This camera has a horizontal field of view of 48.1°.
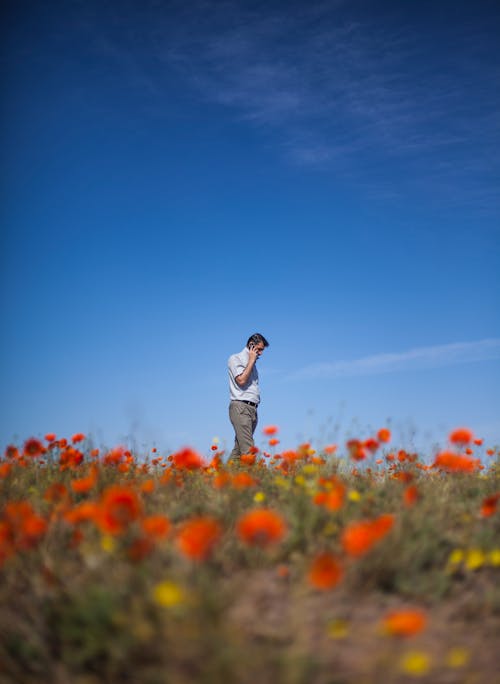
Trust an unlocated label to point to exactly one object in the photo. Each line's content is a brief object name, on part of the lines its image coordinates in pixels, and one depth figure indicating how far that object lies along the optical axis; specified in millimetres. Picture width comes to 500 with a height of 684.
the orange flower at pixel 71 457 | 5090
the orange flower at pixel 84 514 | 3004
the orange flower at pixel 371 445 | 4277
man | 8352
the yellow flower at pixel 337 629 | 2430
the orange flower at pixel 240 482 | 3906
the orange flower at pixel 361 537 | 2539
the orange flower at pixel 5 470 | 5180
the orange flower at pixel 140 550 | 2918
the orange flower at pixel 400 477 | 4506
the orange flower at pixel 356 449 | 4406
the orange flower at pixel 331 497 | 3165
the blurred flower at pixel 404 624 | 2215
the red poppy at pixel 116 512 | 2883
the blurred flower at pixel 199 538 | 2398
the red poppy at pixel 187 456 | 3823
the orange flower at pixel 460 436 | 4133
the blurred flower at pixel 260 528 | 2541
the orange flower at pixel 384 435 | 4262
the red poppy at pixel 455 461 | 4355
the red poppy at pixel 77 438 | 5656
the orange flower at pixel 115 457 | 5782
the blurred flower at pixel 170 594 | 2326
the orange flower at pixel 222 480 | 4004
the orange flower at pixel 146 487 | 4162
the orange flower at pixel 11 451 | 5969
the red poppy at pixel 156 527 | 2846
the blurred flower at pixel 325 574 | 2459
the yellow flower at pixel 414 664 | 2186
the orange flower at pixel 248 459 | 5859
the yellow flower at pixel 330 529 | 3492
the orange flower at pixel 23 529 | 3000
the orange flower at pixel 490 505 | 3598
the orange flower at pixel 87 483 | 4080
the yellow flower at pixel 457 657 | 2332
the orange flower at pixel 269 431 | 5352
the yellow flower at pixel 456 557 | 3250
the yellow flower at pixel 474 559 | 3266
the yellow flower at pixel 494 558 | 3243
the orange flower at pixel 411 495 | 3350
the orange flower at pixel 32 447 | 5466
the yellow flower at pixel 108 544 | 3244
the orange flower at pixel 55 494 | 4254
